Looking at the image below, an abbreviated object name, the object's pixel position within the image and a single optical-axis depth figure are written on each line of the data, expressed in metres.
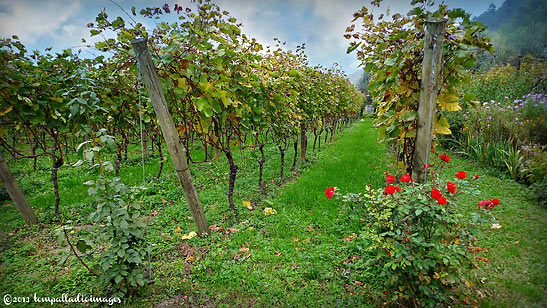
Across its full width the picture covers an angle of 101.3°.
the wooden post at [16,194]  3.84
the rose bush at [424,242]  1.80
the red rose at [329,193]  2.21
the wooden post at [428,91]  2.10
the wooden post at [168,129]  2.55
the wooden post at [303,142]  7.71
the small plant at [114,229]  1.99
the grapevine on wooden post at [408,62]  2.27
